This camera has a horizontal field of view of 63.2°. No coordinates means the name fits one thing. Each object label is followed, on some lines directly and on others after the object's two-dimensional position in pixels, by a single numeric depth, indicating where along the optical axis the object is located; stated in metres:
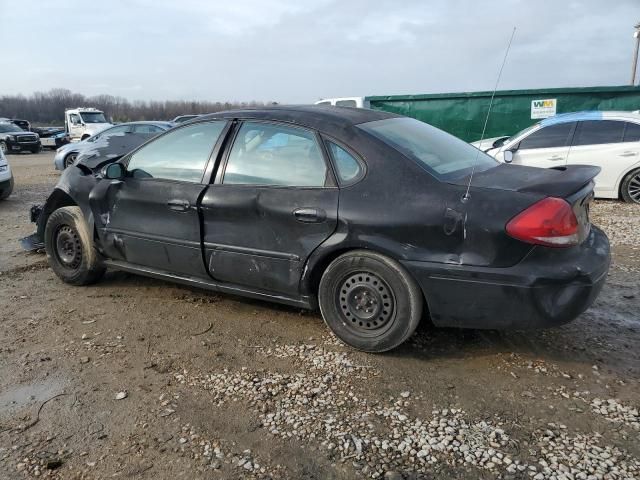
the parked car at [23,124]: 38.07
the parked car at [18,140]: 28.28
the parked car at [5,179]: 9.74
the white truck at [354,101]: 15.12
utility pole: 23.64
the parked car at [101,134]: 14.86
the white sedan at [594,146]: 8.59
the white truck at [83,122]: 26.39
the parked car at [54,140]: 31.57
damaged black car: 2.90
